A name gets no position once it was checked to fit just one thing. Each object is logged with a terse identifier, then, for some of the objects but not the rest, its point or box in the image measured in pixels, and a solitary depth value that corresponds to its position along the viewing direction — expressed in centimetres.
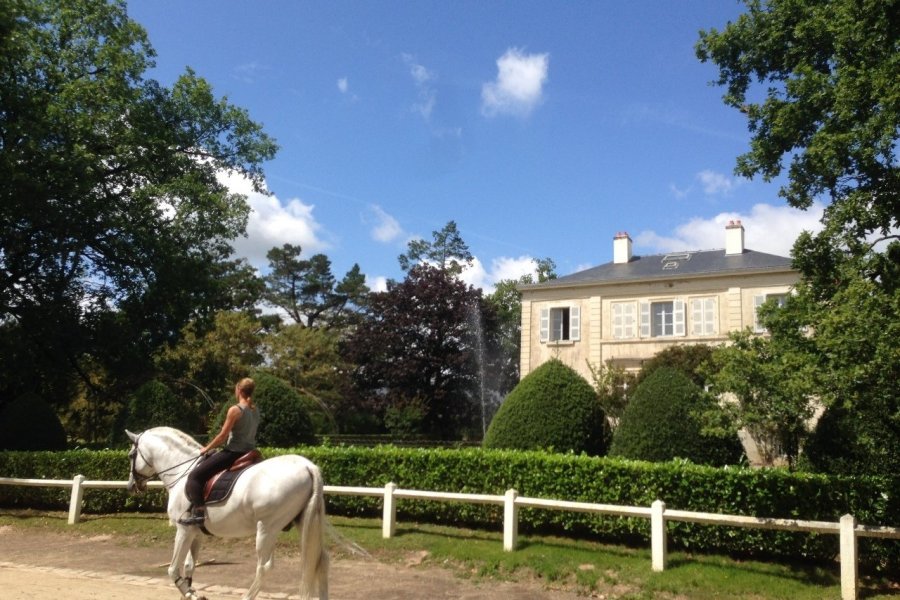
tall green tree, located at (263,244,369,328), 6262
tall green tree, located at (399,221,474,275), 6250
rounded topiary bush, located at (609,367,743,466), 1220
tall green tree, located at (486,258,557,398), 5544
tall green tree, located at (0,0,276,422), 2067
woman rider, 740
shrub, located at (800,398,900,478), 1013
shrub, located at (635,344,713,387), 2902
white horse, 701
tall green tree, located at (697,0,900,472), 788
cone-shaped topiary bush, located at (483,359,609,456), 1362
